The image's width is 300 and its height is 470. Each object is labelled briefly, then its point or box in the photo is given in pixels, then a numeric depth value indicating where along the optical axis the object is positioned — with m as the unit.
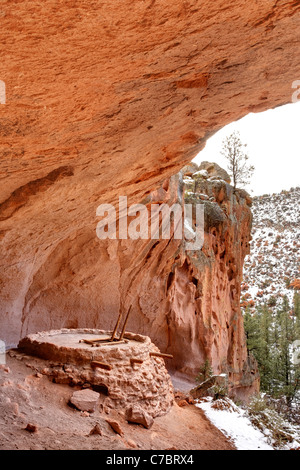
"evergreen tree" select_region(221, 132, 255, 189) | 16.20
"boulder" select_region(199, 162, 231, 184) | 14.57
